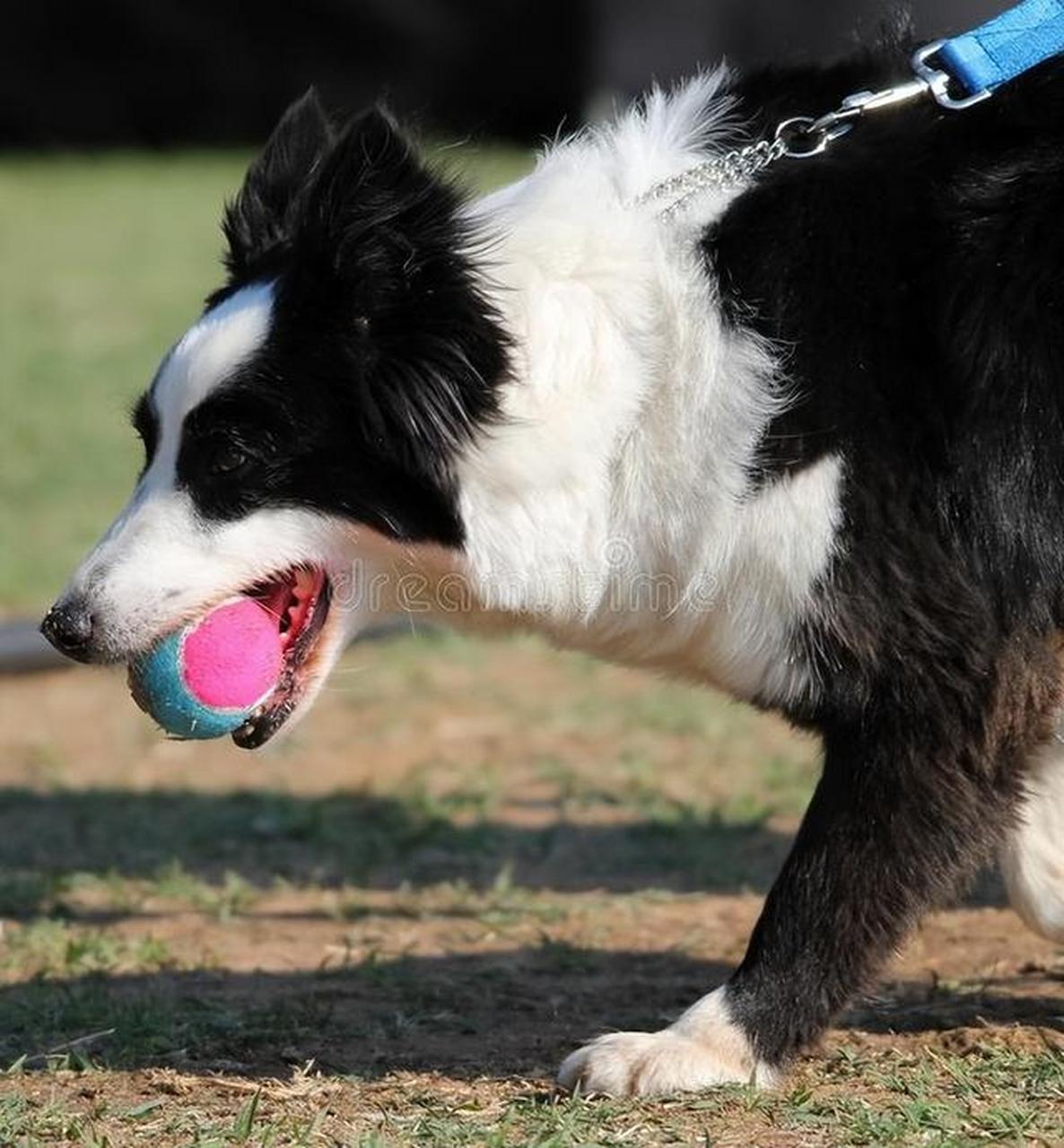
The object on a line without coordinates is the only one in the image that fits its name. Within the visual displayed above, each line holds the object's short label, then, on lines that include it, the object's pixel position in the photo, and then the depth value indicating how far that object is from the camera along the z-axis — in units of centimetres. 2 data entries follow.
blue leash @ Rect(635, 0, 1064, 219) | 702
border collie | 664
